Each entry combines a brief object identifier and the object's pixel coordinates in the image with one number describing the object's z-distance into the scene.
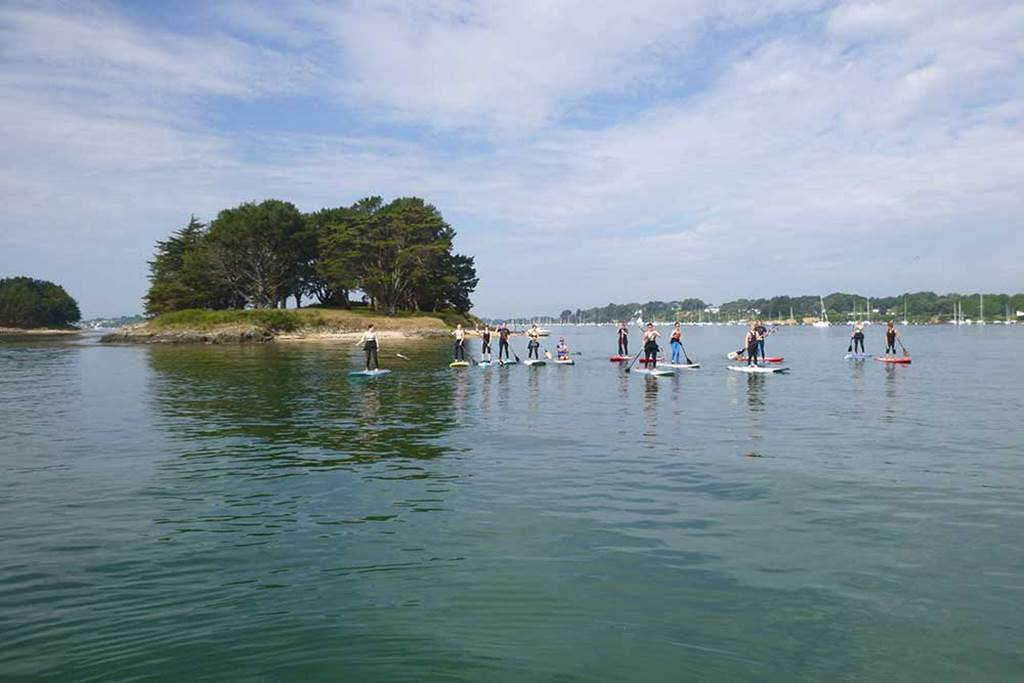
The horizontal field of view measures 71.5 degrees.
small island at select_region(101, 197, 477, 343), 94.81
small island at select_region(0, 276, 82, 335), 160.00
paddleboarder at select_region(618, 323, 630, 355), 49.64
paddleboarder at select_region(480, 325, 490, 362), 45.62
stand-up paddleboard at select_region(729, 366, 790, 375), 37.59
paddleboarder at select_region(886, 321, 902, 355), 45.38
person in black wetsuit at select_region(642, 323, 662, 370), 38.00
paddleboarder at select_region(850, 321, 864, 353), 48.25
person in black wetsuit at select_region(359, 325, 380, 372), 35.72
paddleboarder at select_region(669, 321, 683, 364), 41.00
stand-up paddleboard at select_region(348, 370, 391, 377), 35.66
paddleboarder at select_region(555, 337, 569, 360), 46.92
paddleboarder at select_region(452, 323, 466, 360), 44.34
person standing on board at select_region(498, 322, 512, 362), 42.56
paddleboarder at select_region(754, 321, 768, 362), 39.44
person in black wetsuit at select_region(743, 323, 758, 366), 38.25
